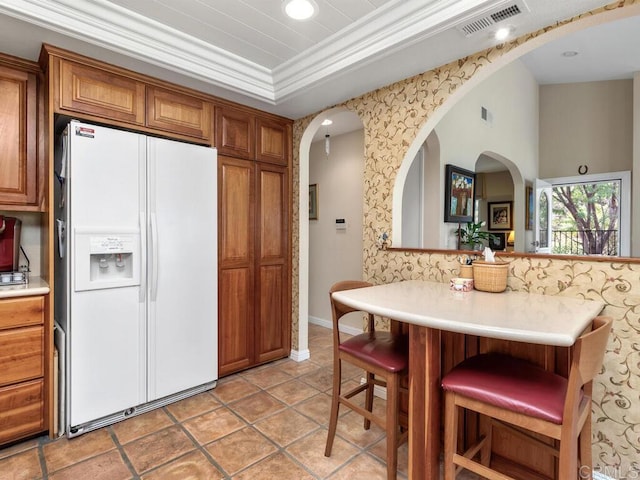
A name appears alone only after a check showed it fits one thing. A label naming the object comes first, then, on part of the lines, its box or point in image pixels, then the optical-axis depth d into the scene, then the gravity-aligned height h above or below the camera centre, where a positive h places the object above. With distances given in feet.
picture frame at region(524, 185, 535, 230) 16.46 +1.37
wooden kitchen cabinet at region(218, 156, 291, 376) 9.43 -0.86
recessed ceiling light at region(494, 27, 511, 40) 5.96 +3.69
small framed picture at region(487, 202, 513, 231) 23.24 +1.47
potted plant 11.66 -0.03
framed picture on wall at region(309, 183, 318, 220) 15.28 +1.58
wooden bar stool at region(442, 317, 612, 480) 3.66 -1.97
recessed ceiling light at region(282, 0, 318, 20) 6.10 +4.26
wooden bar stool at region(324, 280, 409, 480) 5.26 -2.15
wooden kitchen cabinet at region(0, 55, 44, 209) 7.00 +2.14
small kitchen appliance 7.32 -0.20
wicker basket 5.94 -0.71
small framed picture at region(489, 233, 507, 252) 20.37 -0.35
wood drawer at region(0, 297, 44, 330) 6.20 -1.46
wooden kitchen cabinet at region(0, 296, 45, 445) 6.23 -2.55
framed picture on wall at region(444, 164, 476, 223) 11.21 +1.48
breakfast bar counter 3.87 -1.04
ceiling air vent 5.41 +3.70
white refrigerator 6.68 -0.81
